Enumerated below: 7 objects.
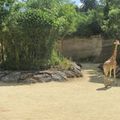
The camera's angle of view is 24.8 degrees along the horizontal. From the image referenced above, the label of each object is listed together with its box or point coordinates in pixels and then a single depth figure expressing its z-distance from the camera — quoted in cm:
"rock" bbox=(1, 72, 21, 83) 927
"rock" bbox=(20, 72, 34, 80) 931
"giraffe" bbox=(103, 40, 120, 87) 892
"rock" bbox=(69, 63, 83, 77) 1017
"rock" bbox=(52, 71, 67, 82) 944
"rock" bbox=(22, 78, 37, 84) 912
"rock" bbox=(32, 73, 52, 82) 926
